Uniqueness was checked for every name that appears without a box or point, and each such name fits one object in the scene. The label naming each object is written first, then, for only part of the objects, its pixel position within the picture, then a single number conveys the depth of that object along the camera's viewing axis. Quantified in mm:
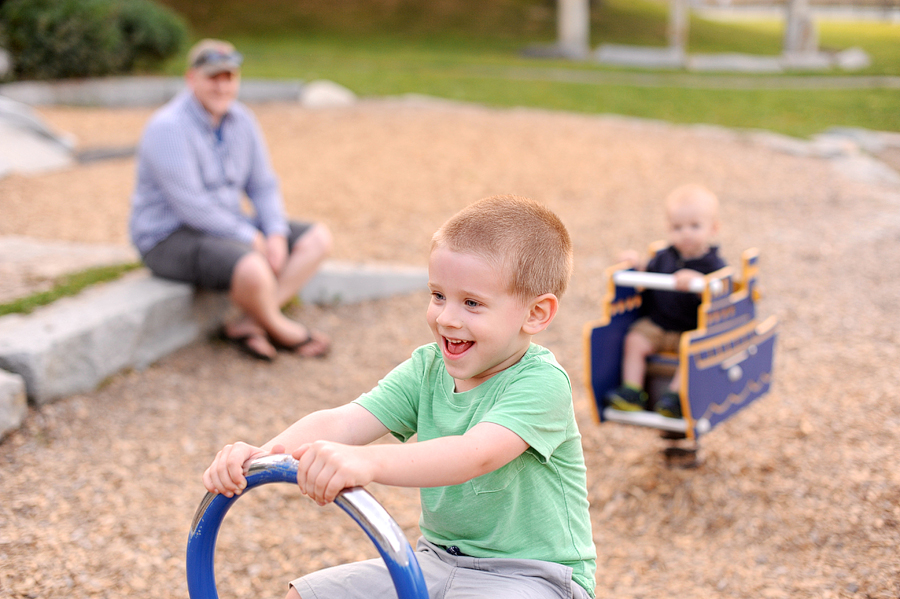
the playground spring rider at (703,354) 3131
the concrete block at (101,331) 3461
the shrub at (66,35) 10984
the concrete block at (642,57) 19141
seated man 4312
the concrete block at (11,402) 3260
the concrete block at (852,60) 20081
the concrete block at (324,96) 11657
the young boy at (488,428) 1600
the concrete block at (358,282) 5238
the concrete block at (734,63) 18983
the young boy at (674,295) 3439
